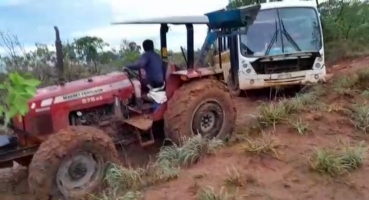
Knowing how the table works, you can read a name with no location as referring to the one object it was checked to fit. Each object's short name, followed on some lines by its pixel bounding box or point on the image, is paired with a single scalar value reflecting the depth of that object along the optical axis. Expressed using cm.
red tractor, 618
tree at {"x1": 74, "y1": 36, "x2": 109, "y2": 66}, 1904
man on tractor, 765
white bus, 1188
